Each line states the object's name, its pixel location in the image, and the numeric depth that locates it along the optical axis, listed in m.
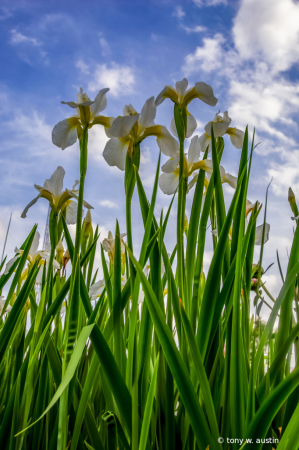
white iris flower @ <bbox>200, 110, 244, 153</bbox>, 0.81
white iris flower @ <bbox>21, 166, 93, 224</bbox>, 0.87
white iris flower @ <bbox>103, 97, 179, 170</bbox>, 0.70
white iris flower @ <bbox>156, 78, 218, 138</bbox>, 0.74
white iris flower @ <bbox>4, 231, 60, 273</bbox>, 1.11
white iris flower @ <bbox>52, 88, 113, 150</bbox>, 0.75
